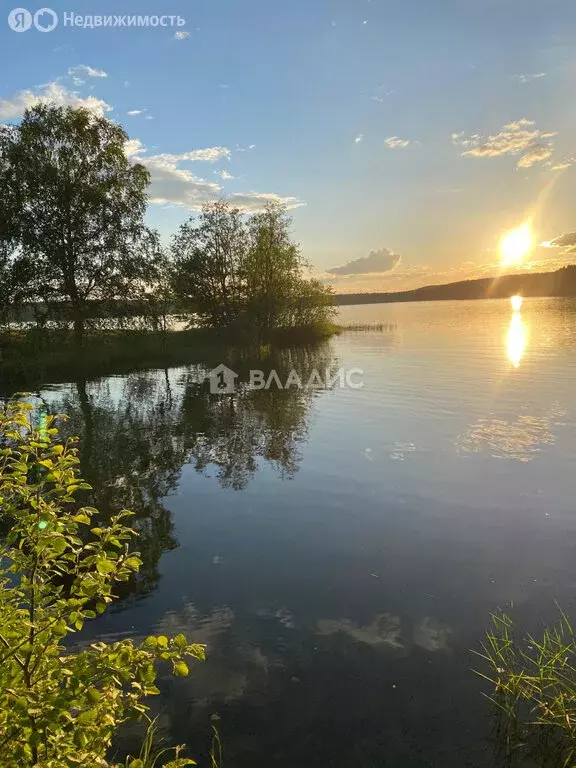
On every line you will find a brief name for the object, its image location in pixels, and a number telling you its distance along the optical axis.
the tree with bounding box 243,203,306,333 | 65.31
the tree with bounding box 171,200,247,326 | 67.19
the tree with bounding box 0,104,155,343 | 34.81
